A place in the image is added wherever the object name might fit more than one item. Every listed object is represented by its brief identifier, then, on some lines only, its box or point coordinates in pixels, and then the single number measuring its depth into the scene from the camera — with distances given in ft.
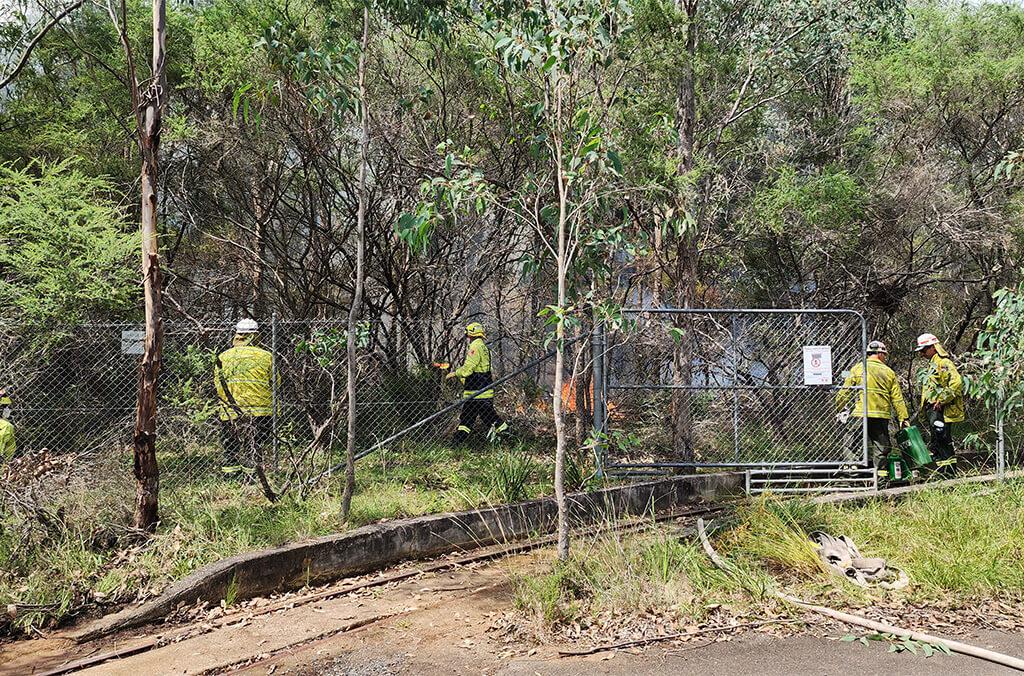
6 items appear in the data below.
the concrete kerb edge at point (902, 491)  29.71
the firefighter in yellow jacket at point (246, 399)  26.14
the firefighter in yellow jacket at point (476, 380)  36.99
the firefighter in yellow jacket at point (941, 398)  33.04
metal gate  33.83
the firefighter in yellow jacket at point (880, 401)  34.86
